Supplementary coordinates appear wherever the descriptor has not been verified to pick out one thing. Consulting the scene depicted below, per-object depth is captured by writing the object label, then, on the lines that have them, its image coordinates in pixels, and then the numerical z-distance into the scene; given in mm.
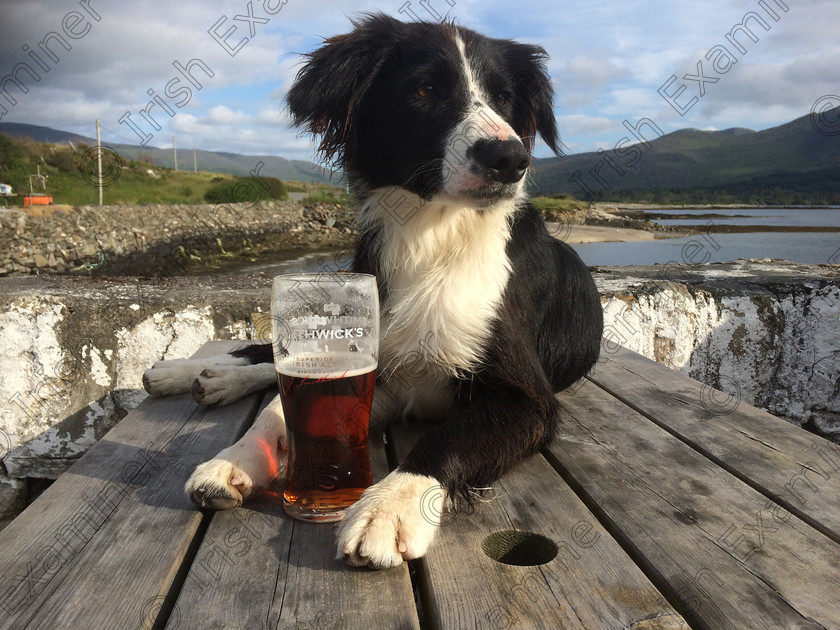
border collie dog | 551
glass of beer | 438
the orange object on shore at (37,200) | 14476
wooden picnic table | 339
